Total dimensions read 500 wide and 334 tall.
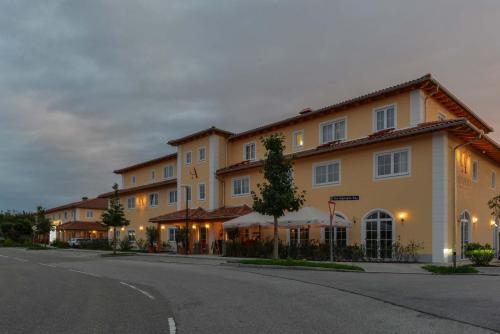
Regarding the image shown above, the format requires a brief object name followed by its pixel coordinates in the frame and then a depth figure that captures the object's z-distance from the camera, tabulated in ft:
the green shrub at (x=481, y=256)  68.95
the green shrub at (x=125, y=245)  148.75
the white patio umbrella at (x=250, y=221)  88.43
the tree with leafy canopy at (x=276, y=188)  77.61
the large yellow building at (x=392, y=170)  76.02
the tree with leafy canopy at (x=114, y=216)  135.66
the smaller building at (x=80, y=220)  222.07
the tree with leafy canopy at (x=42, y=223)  197.77
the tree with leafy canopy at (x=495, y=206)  85.59
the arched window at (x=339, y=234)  88.92
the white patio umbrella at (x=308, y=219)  81.82
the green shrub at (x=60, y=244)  190.33
